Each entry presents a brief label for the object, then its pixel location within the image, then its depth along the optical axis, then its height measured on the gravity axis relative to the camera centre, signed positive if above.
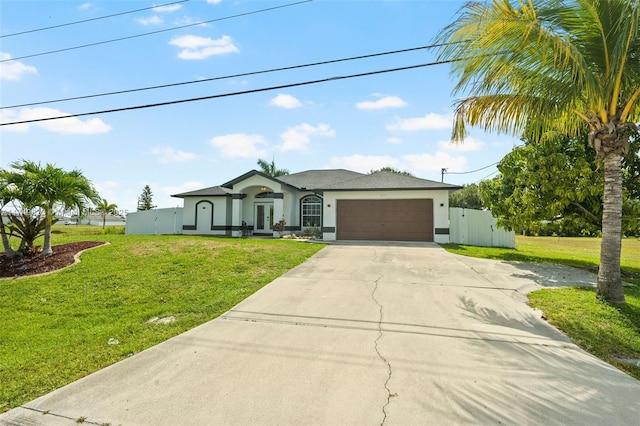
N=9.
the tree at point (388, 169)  47.75 +7.57
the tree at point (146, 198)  68.82 +4.54
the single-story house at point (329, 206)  17.98 +0.83
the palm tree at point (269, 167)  37.09 +5.98
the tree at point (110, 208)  37.62 +1.28
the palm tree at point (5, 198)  10.91 +0.69
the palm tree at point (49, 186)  10.80 +1.09
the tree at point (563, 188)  10.26 +1.06
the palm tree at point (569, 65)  5.90 +3.08
